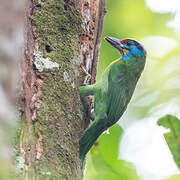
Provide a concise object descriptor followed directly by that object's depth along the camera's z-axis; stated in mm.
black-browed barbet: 5353
